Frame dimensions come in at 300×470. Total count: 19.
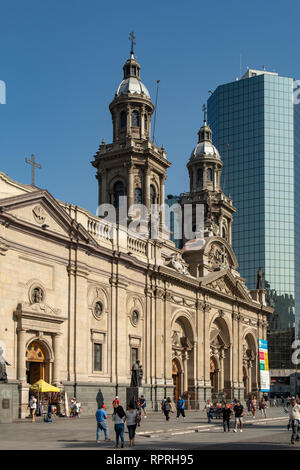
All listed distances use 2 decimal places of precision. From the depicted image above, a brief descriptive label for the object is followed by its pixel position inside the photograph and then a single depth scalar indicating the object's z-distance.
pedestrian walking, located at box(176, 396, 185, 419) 43.78
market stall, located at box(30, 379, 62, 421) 38.64
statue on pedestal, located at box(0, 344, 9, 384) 35.81
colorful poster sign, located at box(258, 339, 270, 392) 69.88
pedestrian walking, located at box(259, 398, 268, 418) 48.47
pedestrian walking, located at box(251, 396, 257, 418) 47.50
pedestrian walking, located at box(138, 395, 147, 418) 42.38
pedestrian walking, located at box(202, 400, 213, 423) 40.62
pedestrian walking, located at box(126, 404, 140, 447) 24.92
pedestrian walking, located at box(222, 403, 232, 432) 33.88
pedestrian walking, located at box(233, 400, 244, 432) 33.97
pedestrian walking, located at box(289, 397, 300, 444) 27.64
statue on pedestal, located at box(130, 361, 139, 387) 47.22
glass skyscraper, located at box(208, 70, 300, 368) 135.88
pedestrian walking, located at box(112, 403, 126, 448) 24.41
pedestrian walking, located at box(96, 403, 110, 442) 26.17
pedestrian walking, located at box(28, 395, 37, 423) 37.03
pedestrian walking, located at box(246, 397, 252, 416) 53.18
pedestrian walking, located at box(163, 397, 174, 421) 40.78
